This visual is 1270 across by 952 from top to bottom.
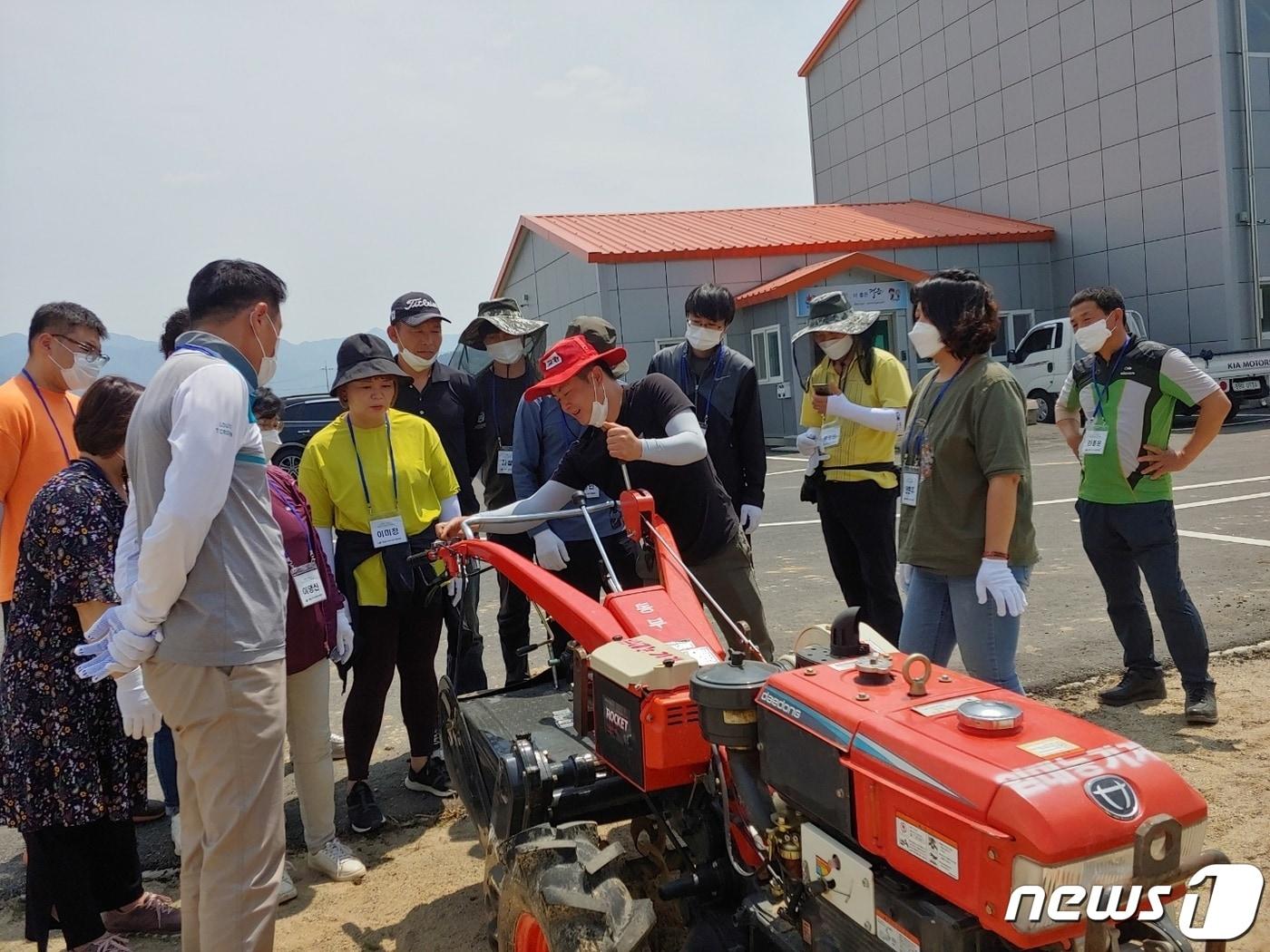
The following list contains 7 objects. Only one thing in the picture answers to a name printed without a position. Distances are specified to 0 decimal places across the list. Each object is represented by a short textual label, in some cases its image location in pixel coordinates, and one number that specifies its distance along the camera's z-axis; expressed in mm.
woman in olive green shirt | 3301
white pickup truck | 16922
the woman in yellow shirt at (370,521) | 4137
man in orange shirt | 4039
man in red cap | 3469
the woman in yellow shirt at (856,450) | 4852
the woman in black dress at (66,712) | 3066
